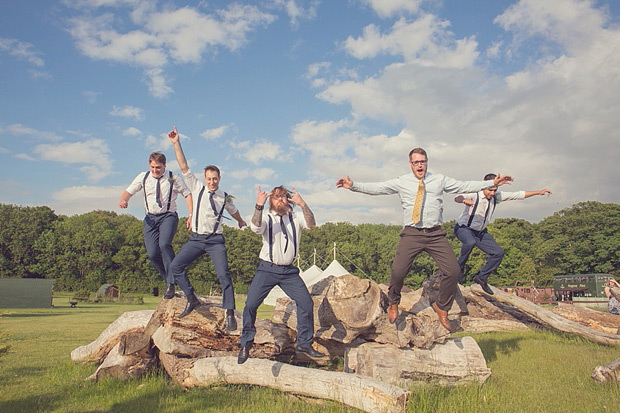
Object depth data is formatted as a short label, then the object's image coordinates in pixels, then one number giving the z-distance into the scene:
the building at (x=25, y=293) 30.94
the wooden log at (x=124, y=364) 7.52
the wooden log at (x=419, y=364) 6.72
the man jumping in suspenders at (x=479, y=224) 8.99
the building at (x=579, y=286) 45.00
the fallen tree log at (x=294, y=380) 5.23
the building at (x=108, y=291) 49.07
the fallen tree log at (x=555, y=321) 10.20
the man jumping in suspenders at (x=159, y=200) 7.66
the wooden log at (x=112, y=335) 8.56
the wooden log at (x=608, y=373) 6.94
